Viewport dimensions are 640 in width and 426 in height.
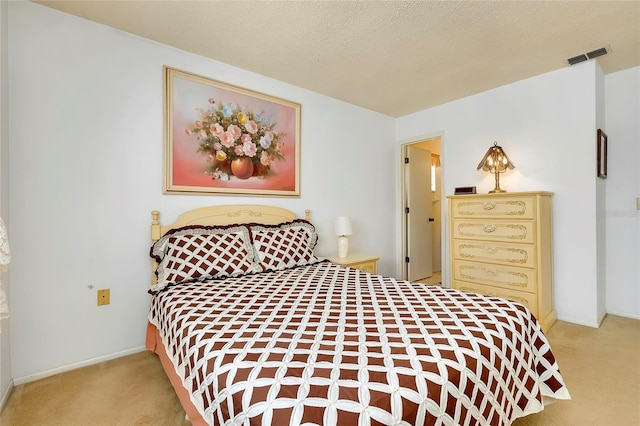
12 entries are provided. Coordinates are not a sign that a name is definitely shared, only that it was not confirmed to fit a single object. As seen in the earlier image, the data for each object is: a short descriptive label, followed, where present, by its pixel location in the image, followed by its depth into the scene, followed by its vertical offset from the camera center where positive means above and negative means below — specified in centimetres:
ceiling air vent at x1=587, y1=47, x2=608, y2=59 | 245 +130
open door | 425 -2
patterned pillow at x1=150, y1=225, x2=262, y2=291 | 200 -29
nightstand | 295 -48
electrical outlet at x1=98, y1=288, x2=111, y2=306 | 208 -56
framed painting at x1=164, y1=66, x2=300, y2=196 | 239 +65
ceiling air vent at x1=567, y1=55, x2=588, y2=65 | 256 +130
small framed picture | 272 +53
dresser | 260 -33
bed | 82 -47
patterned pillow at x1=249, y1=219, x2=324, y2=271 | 235 -27
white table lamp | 322 -19
